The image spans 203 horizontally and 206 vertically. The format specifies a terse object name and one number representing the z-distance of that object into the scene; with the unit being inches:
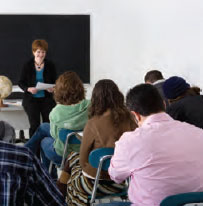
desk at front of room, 181.0
